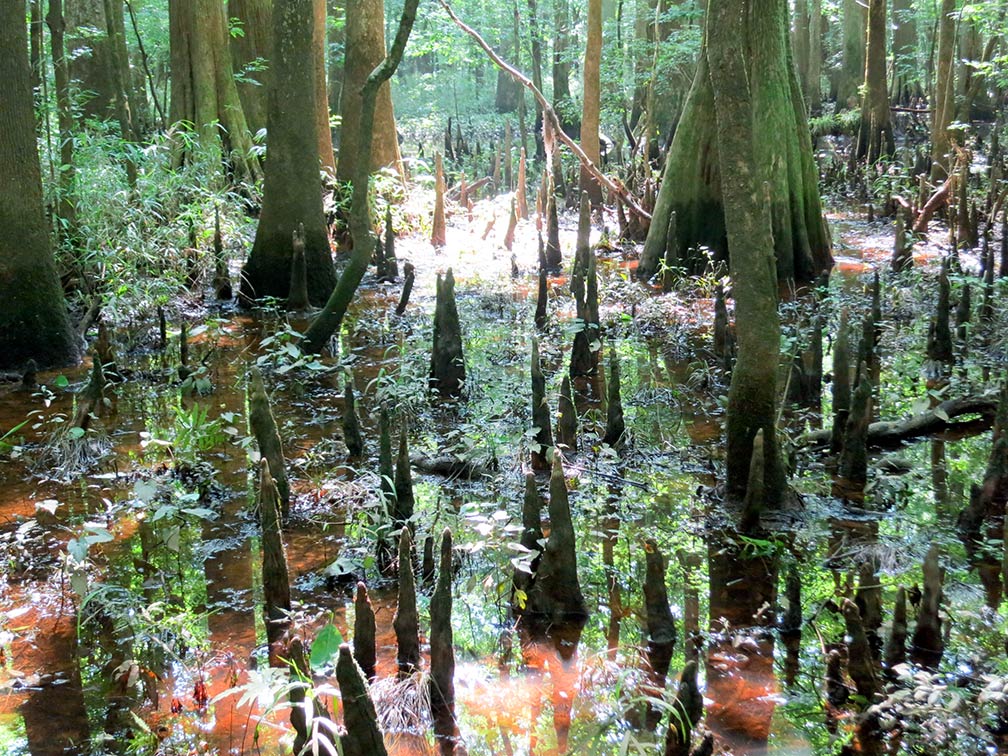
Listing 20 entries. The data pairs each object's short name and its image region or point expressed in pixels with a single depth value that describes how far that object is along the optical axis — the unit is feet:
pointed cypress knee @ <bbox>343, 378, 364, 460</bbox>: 16.49
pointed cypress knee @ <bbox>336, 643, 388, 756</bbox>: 8.14
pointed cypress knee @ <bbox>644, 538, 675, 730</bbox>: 10.78
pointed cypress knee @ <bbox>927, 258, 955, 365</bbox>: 20.65
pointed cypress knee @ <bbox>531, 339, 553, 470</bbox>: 16.43
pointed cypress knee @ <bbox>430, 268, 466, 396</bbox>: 20.40
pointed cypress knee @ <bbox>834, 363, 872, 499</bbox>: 14.90
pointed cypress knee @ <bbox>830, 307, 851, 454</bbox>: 16.99
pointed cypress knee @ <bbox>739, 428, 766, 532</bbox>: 13.07
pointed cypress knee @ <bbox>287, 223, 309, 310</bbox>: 26.17
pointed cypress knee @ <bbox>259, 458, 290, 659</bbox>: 11.18
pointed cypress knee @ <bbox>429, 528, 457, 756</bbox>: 9.80
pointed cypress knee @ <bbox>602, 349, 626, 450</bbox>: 16.90
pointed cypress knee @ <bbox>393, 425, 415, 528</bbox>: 13.75
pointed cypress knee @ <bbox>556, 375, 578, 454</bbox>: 17.06
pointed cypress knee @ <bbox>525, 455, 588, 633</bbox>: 11.41
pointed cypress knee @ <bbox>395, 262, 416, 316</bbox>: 27.09
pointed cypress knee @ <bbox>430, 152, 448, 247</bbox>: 35.78
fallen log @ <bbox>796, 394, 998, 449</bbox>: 16.72
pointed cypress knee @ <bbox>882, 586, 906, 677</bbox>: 10.11
